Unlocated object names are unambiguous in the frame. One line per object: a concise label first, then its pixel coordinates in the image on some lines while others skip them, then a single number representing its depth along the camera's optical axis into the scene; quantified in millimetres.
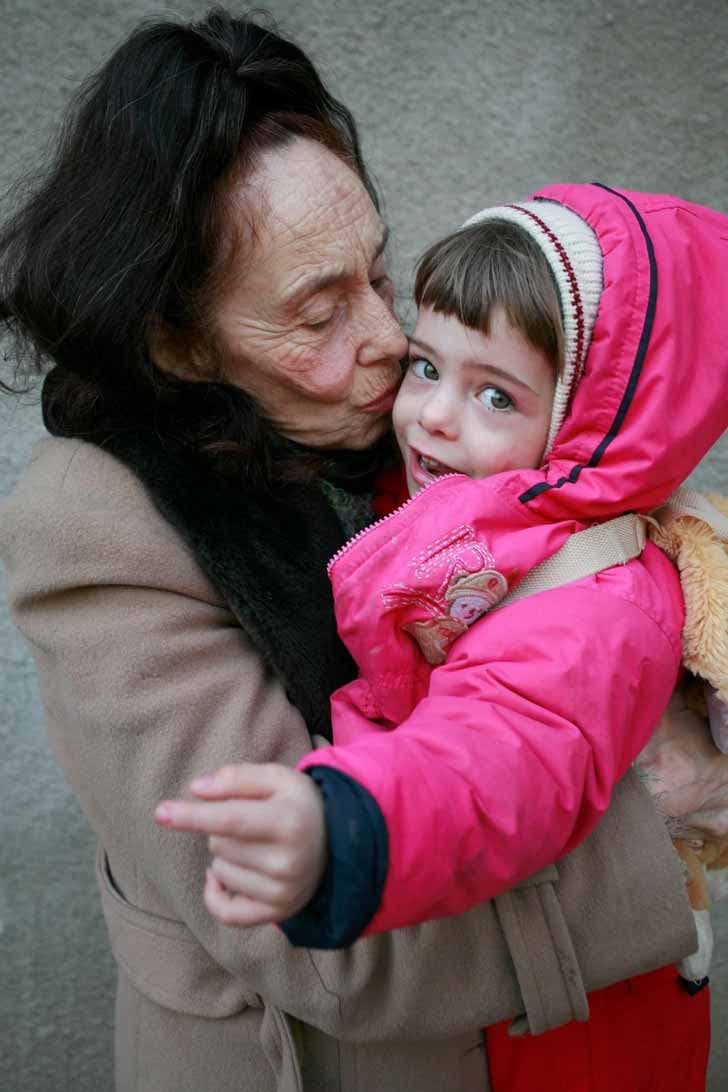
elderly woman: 897
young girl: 763
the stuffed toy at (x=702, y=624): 923
